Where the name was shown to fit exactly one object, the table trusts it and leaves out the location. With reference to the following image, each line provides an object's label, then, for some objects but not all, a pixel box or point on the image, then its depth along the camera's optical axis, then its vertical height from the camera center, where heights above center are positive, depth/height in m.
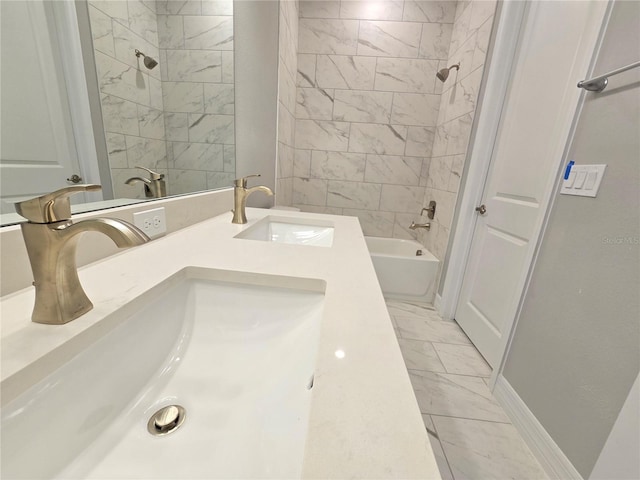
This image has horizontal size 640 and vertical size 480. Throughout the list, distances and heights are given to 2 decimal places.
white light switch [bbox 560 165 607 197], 0.89 +0.03
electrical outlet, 0.72 -0.18
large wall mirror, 0.56 +0.15
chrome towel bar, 0.82 +0.35
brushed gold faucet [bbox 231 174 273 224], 1.08 -0.13
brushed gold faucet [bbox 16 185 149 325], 0.36 -0.12
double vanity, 0.28 -0.30
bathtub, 2.25 -0.83
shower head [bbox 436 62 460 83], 2.18 +0.85
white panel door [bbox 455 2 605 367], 1.12 +0.15
